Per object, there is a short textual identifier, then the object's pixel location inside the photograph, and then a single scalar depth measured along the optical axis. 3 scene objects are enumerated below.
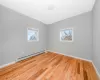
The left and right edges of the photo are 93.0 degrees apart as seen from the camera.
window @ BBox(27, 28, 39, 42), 2.76
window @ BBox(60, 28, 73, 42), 2.86
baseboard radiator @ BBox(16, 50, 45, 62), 2.28
